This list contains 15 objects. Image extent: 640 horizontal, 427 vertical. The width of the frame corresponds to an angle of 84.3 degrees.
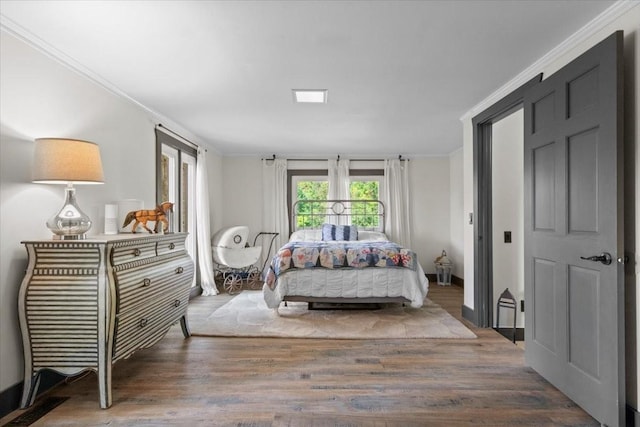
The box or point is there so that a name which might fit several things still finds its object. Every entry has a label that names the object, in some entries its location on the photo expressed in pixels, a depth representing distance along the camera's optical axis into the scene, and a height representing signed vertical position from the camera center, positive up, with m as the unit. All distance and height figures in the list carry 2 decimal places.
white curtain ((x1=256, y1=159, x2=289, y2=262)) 6.45 +0.21
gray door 1.86 -0.13
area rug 3.48 -1.21
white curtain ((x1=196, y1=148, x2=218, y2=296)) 5.17 -0.25
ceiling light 3.24 +1.10
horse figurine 3.00 -0.04
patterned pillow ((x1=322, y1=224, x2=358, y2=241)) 5.71 -0.35
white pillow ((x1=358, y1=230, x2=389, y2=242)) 5.71 -0.42
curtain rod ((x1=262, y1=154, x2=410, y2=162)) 6.57 +0.95
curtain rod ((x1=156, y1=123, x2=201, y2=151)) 4.12 +1.00
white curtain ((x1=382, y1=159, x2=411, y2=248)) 6.41 +0.17
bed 4.07 -0.77
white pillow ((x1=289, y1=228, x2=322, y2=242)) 5.72 -0.40
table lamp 2.18 +0.27
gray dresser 2.15 -0.59
